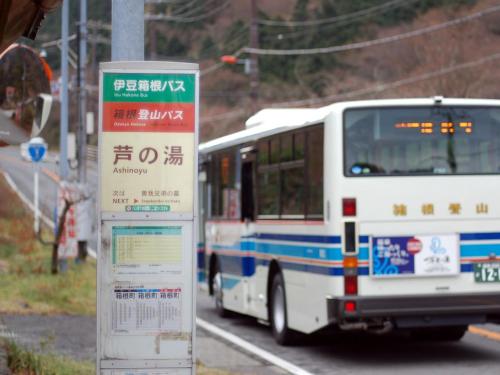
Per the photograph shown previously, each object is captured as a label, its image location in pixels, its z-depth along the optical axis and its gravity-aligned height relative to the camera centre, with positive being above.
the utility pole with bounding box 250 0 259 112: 37.84 +5.46
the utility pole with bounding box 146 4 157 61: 55.87 +9.36
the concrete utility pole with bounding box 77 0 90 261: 27.72 +2.10
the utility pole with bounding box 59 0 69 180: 26.98 +2.62
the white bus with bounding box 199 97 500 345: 12.72 +0.07
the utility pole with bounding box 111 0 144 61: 8.93 +1.56
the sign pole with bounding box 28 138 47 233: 26.78 +1.77
